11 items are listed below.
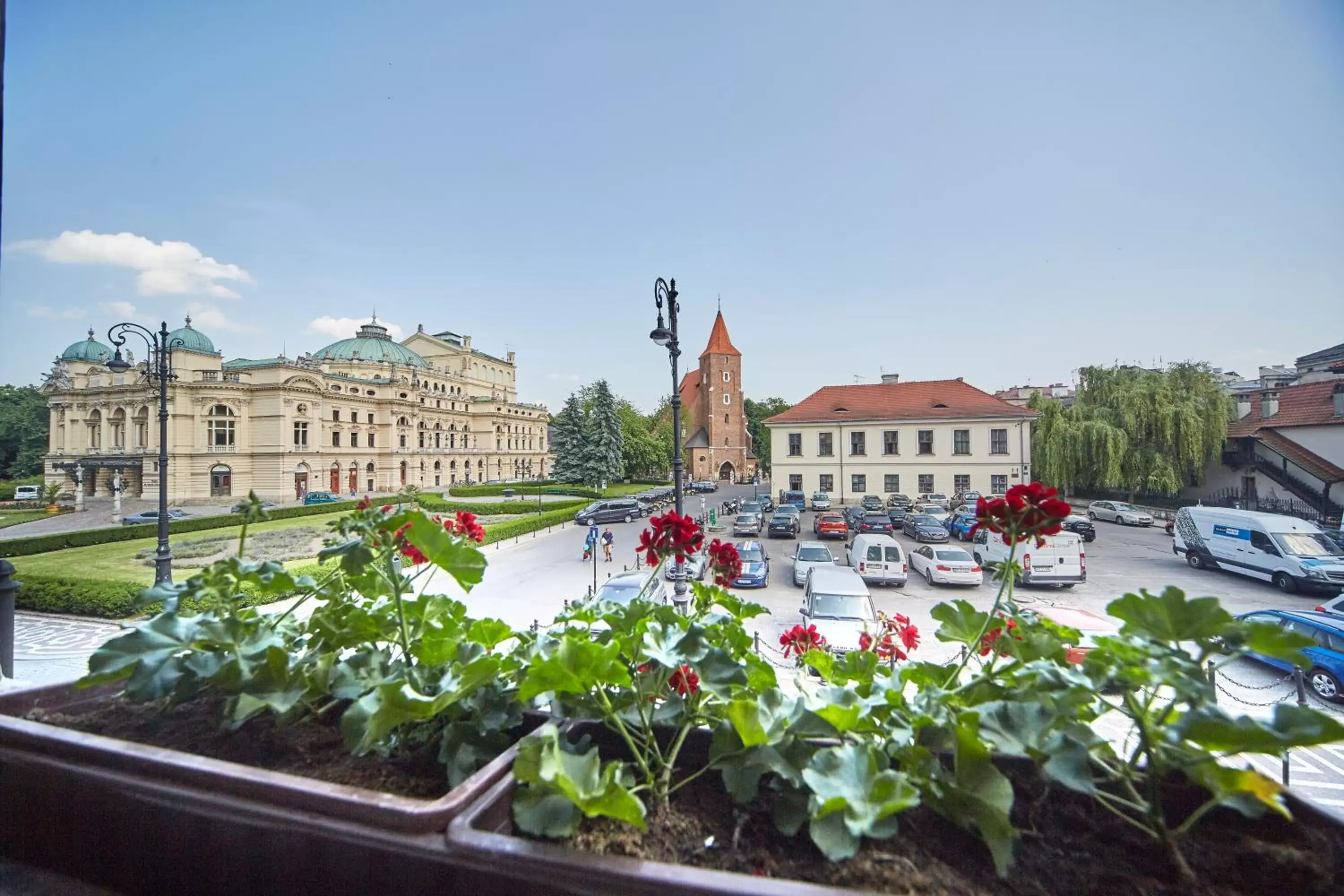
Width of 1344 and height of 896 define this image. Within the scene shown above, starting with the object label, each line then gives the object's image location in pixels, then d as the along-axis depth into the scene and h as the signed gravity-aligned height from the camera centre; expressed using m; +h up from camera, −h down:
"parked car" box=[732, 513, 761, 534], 19.28 -2.39
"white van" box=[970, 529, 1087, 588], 9.65 -1.95
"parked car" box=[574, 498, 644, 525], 22.55 -2.28
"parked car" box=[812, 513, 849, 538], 17.52 -2.30
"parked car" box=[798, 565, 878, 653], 6.58 -2.04
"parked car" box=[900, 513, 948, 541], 15.87 -2.22
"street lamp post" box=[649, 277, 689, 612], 5.81 +1.29
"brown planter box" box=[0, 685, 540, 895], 0.89 -0.68
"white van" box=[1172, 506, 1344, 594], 9.15 -1.80
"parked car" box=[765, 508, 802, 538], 18.20 -2.34
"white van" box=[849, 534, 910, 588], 11.21 -2.23
